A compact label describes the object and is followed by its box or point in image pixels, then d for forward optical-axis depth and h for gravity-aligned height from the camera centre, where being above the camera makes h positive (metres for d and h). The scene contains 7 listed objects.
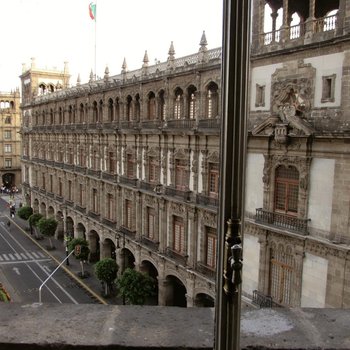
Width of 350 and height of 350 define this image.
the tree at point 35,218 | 31.31 -6.36
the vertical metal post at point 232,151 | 1.87 -0.08
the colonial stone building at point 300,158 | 10.57 -0.68
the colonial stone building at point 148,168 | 15.58 -1.73
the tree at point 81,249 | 23.19 -6.40
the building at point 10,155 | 48.56 -3.02
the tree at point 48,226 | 28.25 -6.22
